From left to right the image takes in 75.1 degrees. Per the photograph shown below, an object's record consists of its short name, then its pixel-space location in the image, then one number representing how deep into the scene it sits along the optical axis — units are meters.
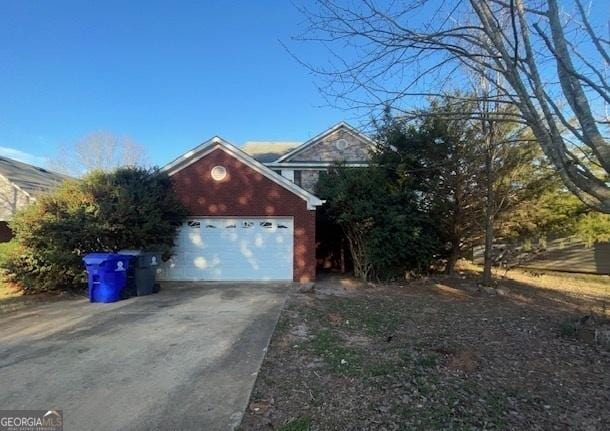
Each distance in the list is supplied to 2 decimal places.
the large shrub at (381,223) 12.56
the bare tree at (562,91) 3.98
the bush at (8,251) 10.26
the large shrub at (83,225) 10.34
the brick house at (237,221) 13.09
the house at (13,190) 16.42
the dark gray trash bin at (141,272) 10.41
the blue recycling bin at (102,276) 9.49
